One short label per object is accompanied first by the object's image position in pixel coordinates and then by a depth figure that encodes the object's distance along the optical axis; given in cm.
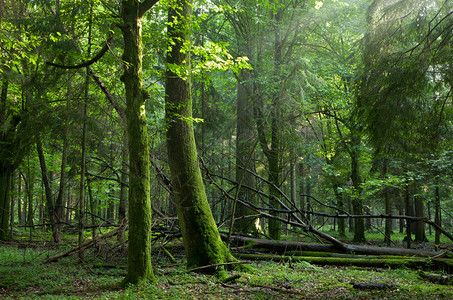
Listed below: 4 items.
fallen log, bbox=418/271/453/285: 553
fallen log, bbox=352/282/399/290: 508
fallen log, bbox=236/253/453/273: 670
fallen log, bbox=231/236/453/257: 757
